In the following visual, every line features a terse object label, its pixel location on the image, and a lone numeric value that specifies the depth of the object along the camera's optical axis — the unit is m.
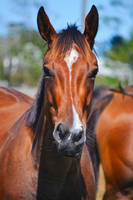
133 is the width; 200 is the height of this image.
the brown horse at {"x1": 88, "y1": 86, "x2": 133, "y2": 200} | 7.76
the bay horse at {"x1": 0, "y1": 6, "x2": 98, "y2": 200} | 4.12
